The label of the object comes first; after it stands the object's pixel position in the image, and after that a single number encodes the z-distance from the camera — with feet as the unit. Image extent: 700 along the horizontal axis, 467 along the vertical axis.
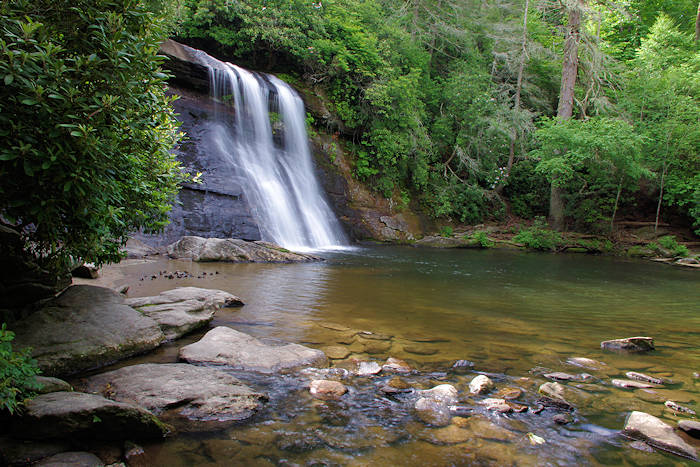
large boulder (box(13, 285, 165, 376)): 11.13
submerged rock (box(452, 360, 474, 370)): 13.45
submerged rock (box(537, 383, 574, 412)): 10.91
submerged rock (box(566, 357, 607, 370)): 13.84
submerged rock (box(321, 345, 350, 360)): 13.94
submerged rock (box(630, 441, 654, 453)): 9.03
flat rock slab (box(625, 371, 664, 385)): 12.83
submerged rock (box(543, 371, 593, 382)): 12.71
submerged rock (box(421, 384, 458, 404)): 10.99
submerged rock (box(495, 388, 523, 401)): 11.25
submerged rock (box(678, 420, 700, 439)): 9.50
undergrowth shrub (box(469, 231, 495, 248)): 62.49
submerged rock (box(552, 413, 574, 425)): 10.11
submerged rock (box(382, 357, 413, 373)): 13.01
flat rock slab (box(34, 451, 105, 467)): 7.01
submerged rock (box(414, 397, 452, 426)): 9.96
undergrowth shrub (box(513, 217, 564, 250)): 63.00
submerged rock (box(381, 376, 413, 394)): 11.45
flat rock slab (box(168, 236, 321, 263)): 33.27
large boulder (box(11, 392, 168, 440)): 7.54
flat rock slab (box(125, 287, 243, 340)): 15.29
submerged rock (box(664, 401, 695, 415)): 10.77
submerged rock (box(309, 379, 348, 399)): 11.03
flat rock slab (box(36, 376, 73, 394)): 8.62
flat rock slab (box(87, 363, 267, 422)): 9.70
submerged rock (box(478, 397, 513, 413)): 10.52
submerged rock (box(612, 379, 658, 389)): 12.28
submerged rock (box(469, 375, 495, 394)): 11.55
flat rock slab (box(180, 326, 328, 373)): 12.74
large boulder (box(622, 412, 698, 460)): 8.90
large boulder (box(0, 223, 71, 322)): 11.58
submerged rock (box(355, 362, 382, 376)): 12.63
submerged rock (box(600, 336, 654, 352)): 15.88
